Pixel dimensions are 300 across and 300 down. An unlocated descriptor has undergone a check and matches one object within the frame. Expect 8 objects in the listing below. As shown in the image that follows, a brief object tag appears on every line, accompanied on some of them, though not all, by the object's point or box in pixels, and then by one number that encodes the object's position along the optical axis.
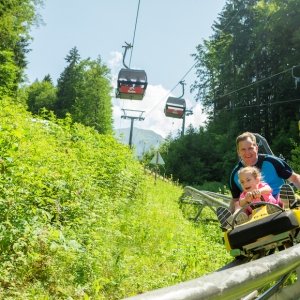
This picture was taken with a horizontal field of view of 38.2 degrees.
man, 4.68
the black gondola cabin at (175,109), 39.28
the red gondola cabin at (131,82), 28.06
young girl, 4.20
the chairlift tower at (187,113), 58.91
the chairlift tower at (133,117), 42.43
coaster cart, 3.68
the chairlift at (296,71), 28.83
